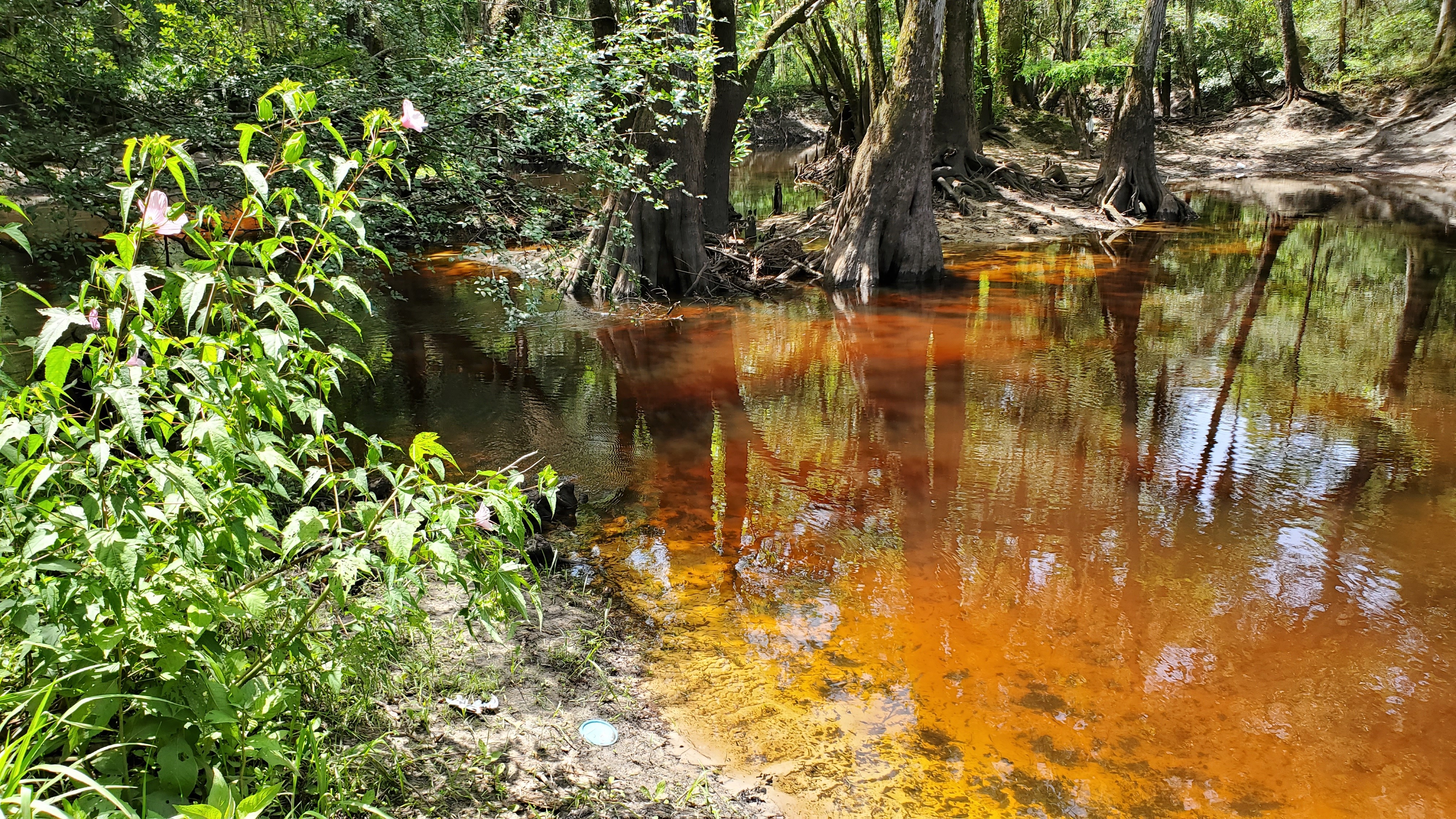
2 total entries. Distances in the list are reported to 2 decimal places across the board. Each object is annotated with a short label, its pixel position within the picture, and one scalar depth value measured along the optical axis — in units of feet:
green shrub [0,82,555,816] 6.49
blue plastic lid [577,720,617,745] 11.36
